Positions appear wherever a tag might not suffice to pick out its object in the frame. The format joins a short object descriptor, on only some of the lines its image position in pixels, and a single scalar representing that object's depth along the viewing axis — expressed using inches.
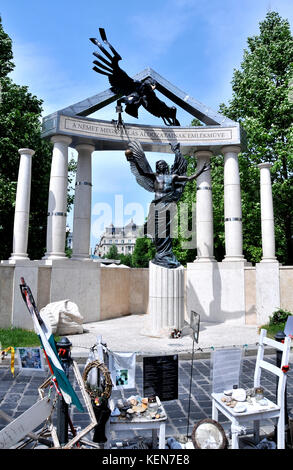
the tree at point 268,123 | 713.0
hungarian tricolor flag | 112.0
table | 122.5
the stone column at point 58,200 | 493.0
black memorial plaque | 138.9
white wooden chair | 127.3
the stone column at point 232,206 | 536.1
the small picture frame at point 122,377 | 140.9
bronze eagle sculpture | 489.1
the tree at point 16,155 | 642.2
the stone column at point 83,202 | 534.6
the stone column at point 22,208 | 477.7
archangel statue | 430.3
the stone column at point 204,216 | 553.6
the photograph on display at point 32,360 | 153.6
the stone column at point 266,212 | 514.3
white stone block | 391.7
